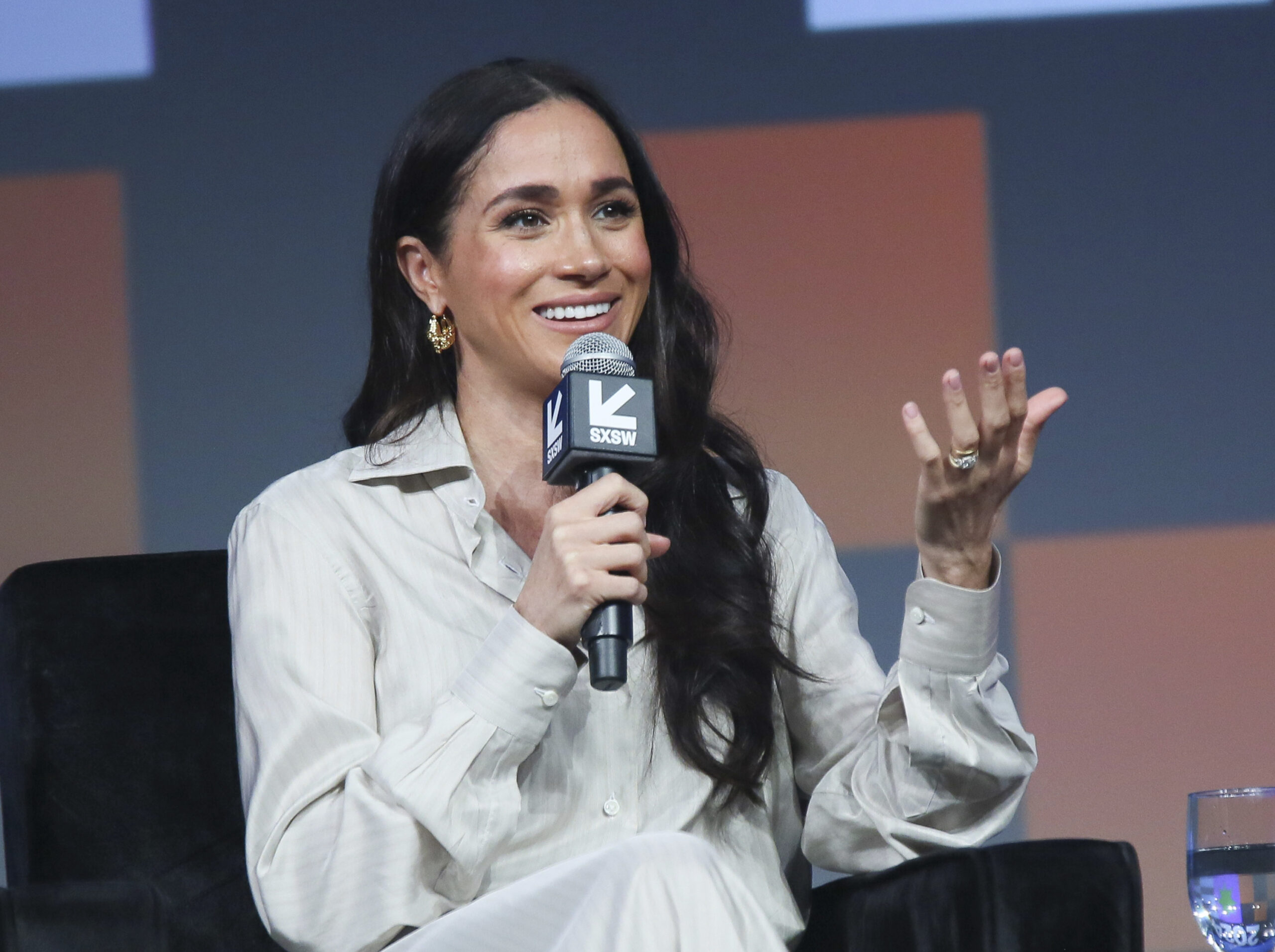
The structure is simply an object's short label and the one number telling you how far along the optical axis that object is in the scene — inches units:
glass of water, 240.0
